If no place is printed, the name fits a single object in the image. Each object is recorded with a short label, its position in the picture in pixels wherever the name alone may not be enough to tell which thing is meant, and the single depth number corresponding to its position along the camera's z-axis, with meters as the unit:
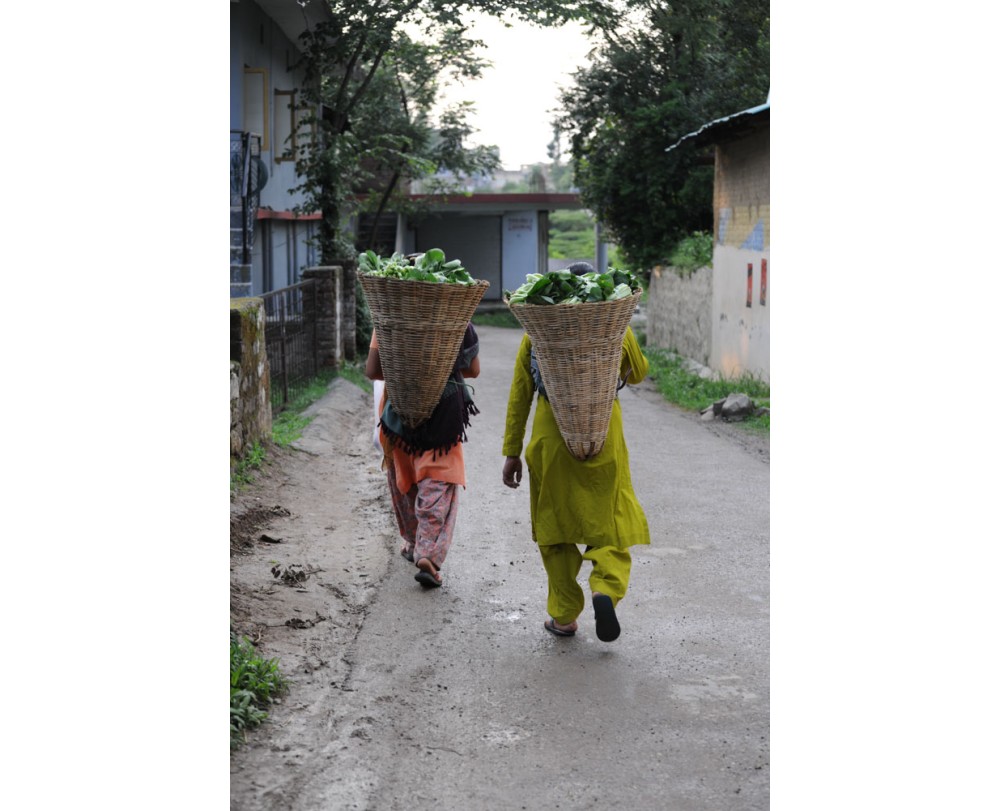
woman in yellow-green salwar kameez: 5.58
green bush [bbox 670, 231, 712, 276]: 20.92
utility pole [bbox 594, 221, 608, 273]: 36.94
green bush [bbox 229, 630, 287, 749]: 4.52
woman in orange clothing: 6.57
